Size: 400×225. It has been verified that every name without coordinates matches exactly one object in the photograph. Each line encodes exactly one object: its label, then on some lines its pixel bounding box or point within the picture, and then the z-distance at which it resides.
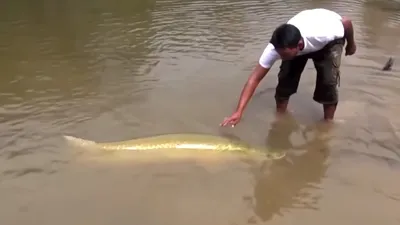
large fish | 4.14
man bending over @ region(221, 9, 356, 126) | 3.81
